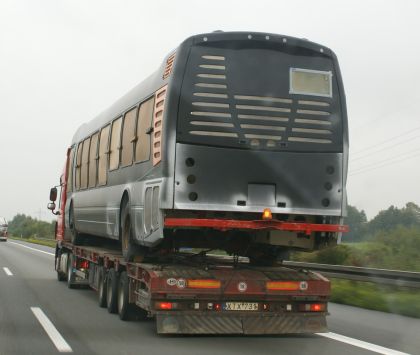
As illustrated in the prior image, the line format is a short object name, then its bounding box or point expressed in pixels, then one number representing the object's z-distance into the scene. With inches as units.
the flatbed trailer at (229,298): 343.3
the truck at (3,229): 2689.5
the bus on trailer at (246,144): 346.6
